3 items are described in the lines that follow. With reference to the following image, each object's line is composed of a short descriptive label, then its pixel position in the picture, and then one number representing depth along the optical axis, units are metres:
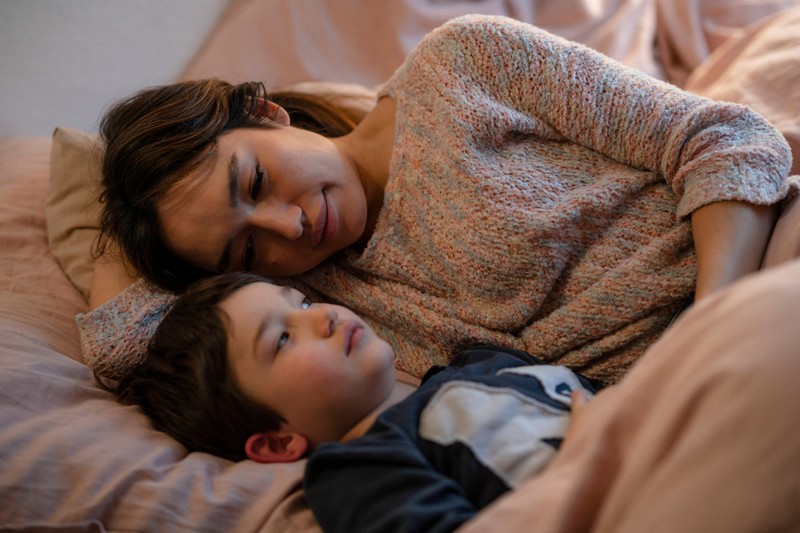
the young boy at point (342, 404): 0.75
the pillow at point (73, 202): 1.30
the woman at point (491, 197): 1.00
